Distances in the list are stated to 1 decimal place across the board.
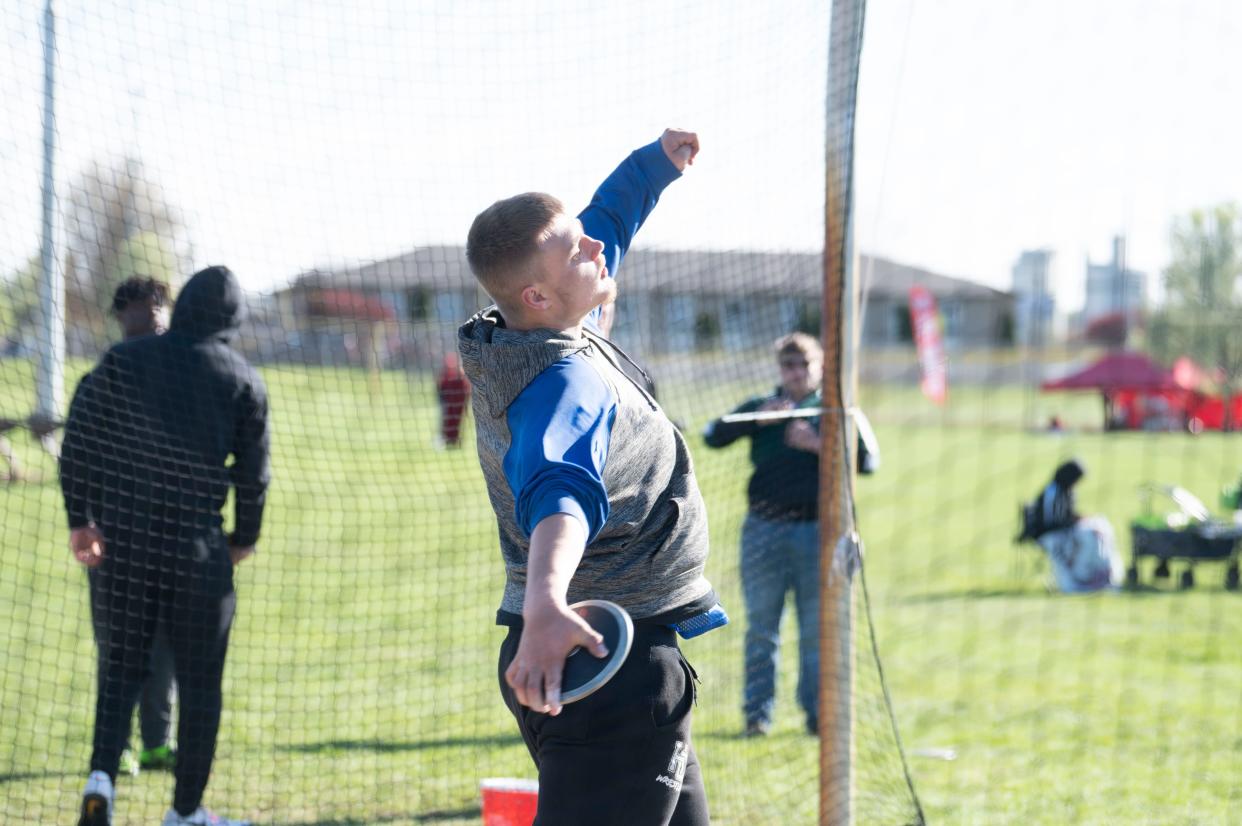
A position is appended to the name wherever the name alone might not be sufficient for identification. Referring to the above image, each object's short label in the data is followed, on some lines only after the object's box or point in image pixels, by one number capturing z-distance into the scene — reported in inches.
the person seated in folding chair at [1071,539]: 697.6
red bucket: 252.7
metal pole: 262.1
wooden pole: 251.3
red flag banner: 2064.5
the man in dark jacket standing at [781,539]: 387.9
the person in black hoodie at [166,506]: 292.8
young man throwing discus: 149.6
